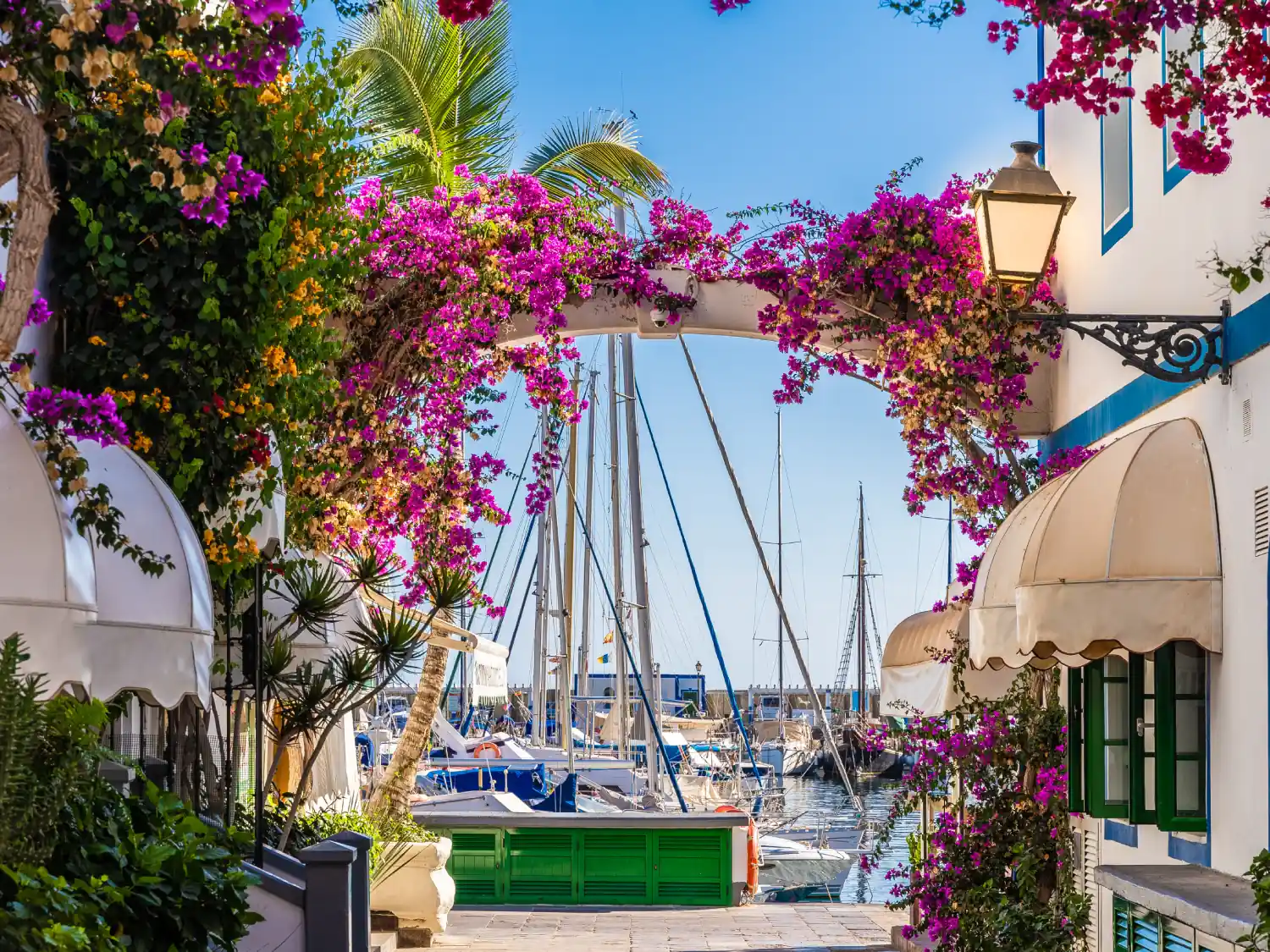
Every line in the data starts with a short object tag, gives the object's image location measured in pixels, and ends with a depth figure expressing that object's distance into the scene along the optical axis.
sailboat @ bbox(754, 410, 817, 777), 60.94
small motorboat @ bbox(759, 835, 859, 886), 33.47
